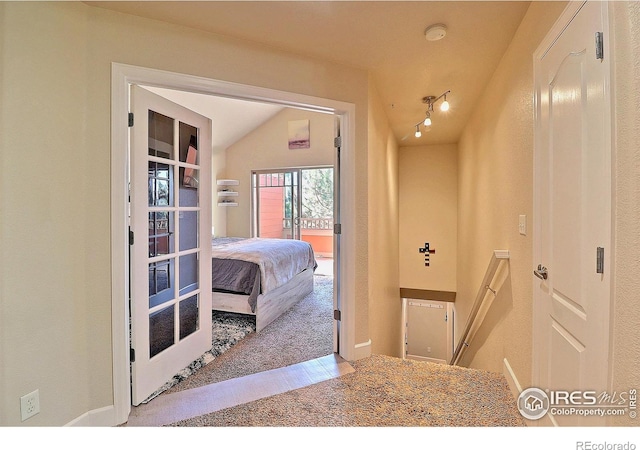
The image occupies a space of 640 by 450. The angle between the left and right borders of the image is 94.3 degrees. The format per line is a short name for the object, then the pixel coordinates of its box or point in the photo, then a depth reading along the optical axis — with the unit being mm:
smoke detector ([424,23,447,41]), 1796
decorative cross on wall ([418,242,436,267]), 5223
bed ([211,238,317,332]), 3129
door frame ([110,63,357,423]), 1686
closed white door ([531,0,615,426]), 957
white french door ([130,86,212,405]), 1865
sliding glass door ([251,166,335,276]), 6465
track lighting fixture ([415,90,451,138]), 2981
